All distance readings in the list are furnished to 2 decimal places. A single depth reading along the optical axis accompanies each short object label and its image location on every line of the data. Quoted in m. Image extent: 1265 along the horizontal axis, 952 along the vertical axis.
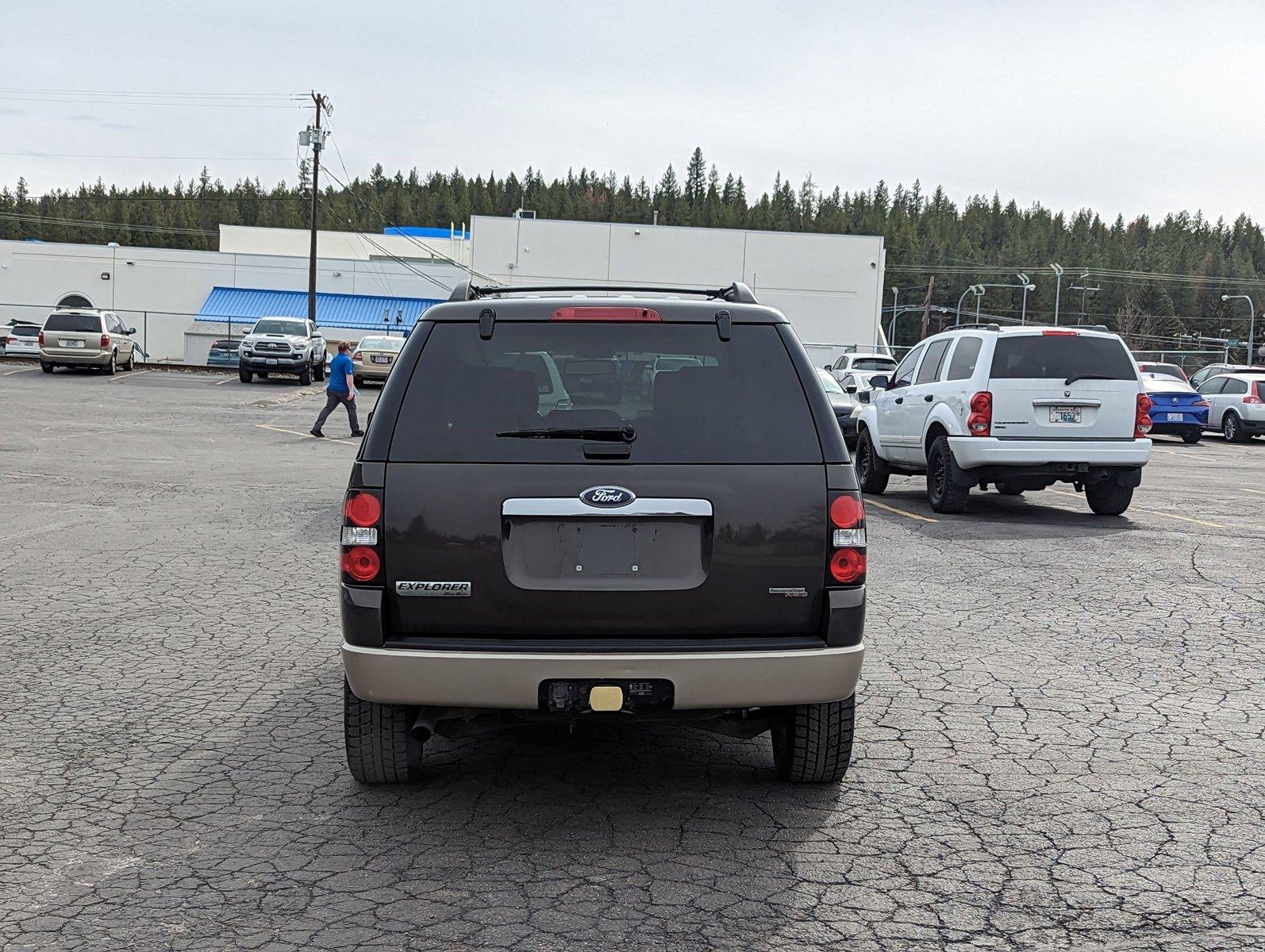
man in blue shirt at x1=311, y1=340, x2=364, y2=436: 21.92
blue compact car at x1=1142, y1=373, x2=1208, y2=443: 30.56
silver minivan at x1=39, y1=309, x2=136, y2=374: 37.47
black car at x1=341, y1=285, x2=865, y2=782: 4.34
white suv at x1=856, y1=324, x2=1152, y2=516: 13.00
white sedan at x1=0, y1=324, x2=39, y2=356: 48.00
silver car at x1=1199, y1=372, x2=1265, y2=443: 31.64
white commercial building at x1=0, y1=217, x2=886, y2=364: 65.12
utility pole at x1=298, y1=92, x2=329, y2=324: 50.41
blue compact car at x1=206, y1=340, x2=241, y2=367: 49.47
